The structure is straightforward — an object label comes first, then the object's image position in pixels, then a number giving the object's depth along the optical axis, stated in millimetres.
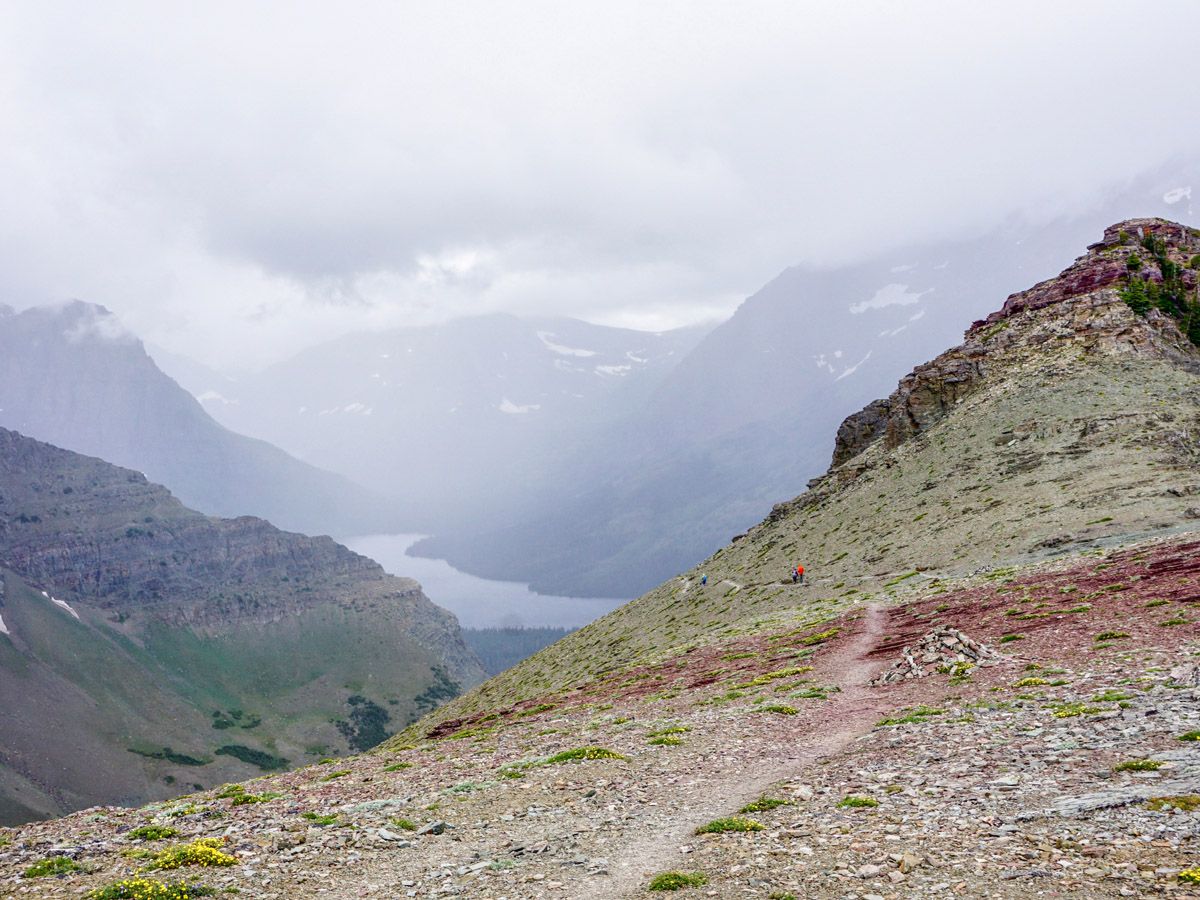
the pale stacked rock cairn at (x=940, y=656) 31109
